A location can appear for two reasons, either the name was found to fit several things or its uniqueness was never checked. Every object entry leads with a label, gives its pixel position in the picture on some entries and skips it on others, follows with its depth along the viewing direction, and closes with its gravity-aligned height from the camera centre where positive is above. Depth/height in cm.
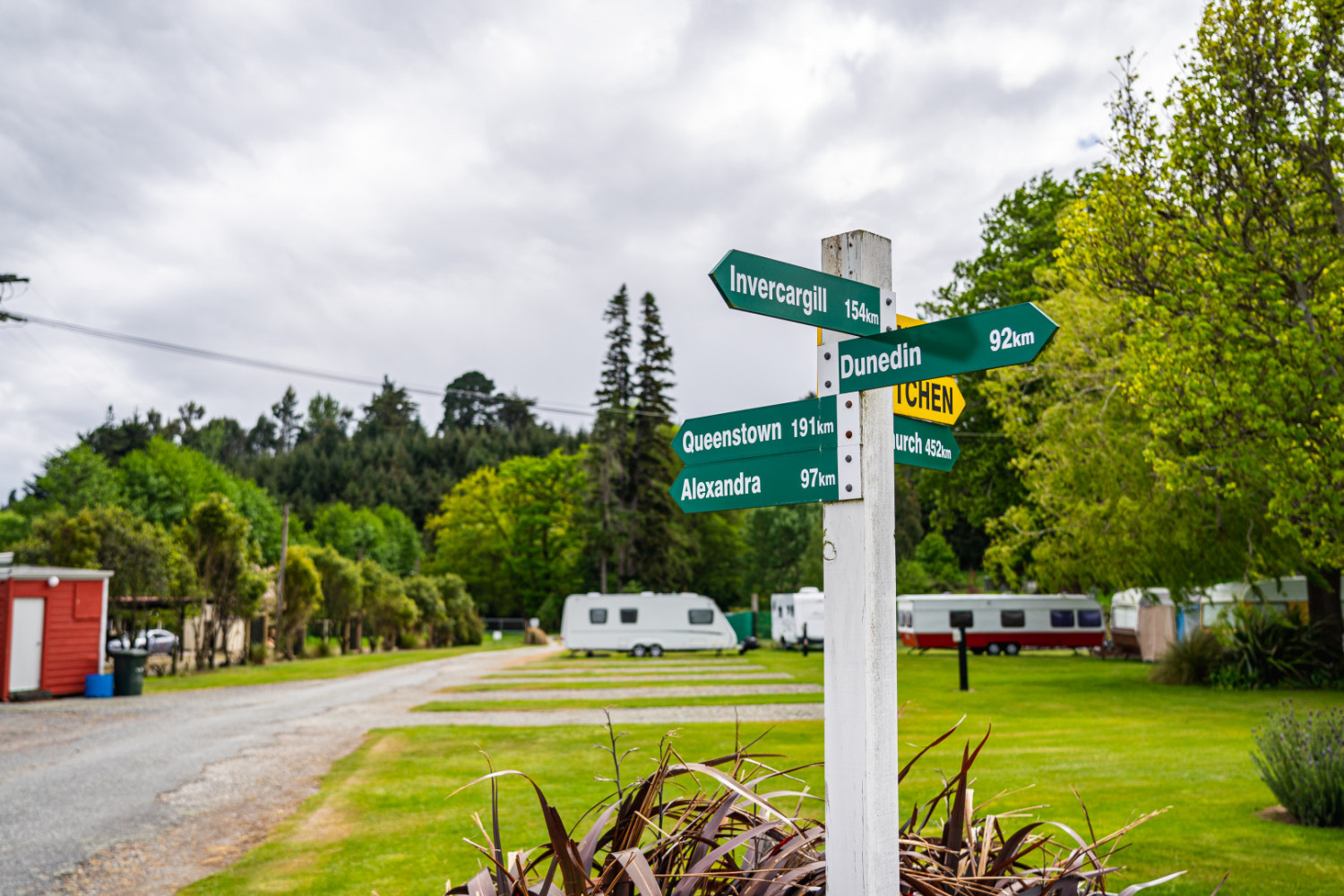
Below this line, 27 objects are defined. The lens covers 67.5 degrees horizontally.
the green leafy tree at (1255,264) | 981 +317
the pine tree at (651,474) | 5031 +473
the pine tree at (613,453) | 5088 +582
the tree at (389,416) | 12675 +1988
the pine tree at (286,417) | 14425 +2139
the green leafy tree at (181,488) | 5597 +468
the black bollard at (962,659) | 1928 -173
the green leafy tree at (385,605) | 4312 -167
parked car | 3412 -279
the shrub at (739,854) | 233 -72
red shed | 1922 -124
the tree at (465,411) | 12975 +2022
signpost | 233 +31
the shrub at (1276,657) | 1905 -166
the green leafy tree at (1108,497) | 1842 +137
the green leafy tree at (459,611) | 5341 -239
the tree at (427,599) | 4862 -160
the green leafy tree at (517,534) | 6419 +215
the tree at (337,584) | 3950 -70
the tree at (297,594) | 3519 -97
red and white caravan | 3441 -171
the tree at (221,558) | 2717 +21
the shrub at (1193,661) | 2000 -182
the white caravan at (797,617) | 3700 -185
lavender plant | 689 -134
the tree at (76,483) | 4831 +403
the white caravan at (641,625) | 3606 -204
